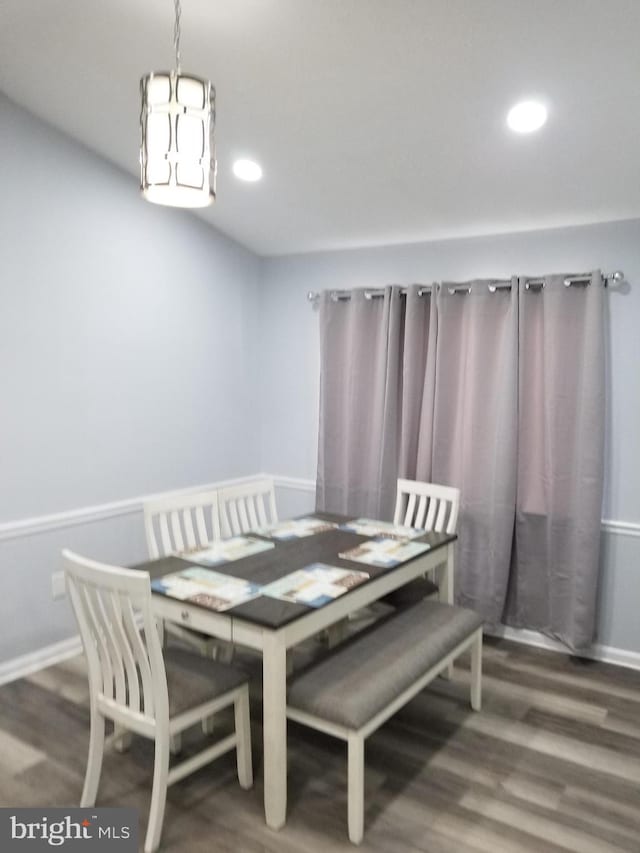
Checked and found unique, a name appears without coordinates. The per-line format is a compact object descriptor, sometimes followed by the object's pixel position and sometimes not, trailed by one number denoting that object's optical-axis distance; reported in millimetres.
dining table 1977
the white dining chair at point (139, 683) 1836
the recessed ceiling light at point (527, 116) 2354
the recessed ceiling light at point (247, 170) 3148
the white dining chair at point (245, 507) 3125
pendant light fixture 1646
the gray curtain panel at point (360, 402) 3779
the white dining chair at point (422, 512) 3072
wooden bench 1989
